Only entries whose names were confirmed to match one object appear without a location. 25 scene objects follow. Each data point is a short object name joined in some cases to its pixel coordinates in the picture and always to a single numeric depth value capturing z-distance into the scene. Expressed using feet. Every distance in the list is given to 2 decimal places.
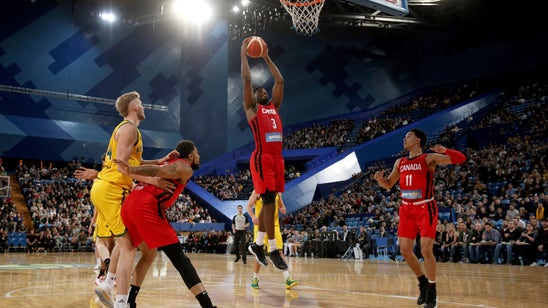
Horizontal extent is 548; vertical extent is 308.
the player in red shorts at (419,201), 17.92
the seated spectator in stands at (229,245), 73.31
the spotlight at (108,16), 99.86
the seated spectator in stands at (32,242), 68.39
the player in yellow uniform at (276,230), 21.42
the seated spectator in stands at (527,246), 43.01
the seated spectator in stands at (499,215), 49.44
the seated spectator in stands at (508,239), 44.09
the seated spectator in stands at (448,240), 48.16
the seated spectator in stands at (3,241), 67.43
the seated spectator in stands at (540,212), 45.77
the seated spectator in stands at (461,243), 47.37
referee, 46.37
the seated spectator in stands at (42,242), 69.51
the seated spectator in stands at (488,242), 45.47
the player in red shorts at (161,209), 13.19
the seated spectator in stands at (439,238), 49.47
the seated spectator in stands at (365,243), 56.54
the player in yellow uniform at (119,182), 14.82
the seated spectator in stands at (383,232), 56.99
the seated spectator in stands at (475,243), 46.83
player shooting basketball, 19.22
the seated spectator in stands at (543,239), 41.98
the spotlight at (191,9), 96.27
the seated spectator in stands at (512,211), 47.35
